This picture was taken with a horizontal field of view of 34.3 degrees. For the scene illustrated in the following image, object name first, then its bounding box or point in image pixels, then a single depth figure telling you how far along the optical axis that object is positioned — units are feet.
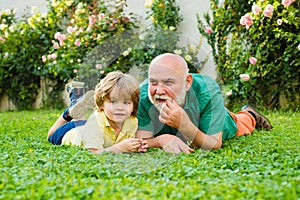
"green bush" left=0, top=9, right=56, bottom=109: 28.32
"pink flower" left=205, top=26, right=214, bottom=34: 20.37
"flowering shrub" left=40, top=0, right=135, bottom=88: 23.20
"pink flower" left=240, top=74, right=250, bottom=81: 19.21
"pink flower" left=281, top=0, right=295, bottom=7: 17.28
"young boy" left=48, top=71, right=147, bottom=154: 9.07
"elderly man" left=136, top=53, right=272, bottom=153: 8.74
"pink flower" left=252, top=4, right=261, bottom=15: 18.39
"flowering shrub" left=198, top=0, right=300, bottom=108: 18.34
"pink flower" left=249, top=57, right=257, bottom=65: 18.92
